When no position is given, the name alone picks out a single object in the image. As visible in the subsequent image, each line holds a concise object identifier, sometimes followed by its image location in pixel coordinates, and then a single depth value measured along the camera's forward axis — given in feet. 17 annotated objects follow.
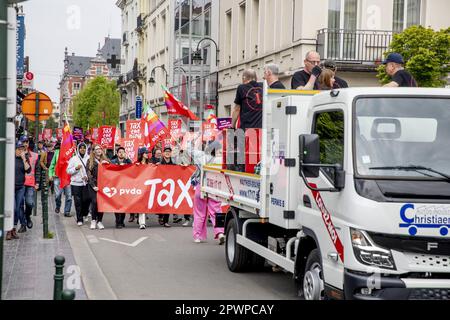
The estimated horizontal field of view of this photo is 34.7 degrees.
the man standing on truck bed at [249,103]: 33.81
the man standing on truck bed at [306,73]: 31.55
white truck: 20.94
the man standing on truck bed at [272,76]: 33.71
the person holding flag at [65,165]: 58.34
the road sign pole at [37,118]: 50.08
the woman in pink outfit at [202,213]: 45.85
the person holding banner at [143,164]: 53.52
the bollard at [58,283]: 19.65
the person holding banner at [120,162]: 53.88
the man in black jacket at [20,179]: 45.33
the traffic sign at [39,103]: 51.77
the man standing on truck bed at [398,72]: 27.63
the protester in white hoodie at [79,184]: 54.34
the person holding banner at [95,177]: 53.16
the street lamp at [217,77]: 118.11
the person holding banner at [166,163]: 55.42
